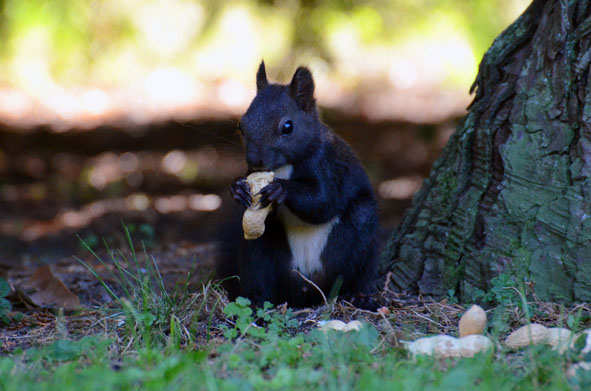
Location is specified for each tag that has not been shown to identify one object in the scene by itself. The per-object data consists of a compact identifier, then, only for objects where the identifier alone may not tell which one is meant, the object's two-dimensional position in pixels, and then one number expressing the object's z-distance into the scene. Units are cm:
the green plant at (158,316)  459
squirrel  545
